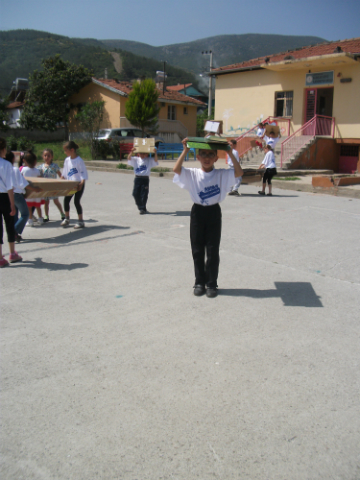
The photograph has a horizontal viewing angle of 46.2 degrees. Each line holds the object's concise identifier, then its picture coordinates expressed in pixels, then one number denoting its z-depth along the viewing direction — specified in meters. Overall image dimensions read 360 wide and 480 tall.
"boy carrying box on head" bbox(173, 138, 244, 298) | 4.54
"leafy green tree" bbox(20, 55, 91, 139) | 37.78
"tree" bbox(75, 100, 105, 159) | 31.09
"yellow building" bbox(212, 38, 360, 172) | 21.44
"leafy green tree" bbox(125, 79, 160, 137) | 30.43
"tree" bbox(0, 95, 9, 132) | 36.25
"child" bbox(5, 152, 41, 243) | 6.48
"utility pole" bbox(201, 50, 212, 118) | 40.17
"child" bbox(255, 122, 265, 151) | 17.62
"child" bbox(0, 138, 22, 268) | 5.43
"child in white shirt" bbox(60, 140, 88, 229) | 7.89
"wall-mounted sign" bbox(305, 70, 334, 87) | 22.18
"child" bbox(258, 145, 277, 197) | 12.10
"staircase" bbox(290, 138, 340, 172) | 20.48
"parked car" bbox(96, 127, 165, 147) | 27.42
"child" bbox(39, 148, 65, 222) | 8.47
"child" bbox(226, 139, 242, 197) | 12.60
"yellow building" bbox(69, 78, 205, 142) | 36.06
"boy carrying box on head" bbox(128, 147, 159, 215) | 9.36
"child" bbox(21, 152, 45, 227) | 8.02
